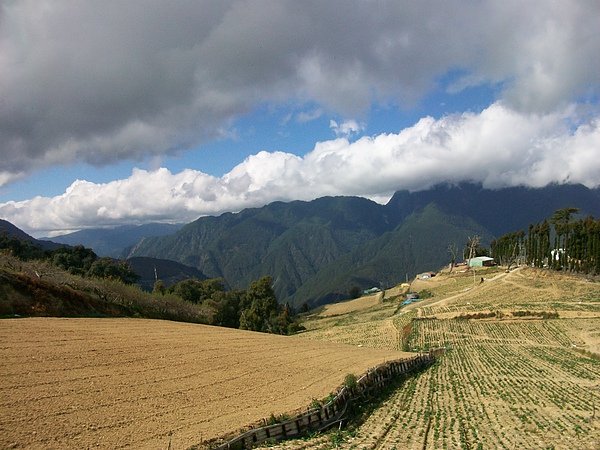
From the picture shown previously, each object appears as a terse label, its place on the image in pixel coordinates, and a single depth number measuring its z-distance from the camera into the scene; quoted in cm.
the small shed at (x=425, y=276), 15324
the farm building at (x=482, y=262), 14562
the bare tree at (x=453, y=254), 15109
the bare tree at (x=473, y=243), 15239
